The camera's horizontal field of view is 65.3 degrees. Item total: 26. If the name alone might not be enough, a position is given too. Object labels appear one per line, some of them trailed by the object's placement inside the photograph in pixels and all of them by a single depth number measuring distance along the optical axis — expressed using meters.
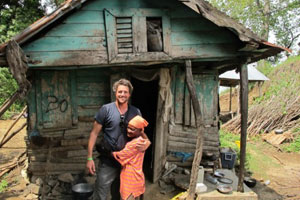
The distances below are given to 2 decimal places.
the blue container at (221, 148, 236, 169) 6.76
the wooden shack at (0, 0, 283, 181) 4.28
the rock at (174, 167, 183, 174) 6.15
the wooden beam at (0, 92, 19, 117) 3.66
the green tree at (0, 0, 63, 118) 12.26
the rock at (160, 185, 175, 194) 5.57
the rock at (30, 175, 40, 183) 5.75
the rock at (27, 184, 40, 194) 5.29
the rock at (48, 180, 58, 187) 5.55
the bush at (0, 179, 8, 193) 5.70
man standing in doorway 3.43
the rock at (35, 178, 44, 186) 5.61
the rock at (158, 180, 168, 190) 5.71
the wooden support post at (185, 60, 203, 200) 4.56
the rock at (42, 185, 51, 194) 5.34
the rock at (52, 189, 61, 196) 5.31
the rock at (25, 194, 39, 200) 5.14
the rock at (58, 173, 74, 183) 5.58
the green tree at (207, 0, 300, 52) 23.72
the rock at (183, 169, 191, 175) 6.09
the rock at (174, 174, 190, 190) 5.41
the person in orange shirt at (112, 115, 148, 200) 3.32
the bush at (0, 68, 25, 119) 13.97
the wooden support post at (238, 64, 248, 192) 4.93
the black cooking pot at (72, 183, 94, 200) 4.45
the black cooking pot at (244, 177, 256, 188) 6.37
